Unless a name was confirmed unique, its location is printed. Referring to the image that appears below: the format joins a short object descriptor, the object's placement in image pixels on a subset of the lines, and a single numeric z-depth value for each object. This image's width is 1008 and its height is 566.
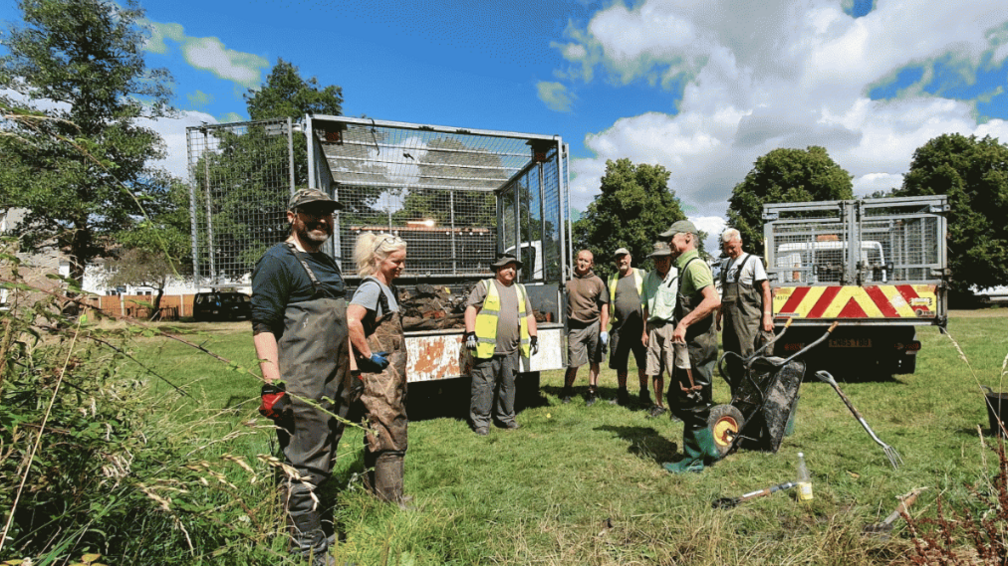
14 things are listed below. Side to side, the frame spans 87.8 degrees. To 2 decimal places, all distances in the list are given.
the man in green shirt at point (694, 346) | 3.54
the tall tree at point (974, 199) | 25.03
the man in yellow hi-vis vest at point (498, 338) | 5.05
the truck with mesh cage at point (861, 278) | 6.71
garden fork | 3.52
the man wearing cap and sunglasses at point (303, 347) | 2.40
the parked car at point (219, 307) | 24.84
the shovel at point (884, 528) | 2.39
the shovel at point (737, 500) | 2.92
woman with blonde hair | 3.02
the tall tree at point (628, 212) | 31.25
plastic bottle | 2.95
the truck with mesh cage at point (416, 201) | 4.79
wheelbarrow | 3.84
